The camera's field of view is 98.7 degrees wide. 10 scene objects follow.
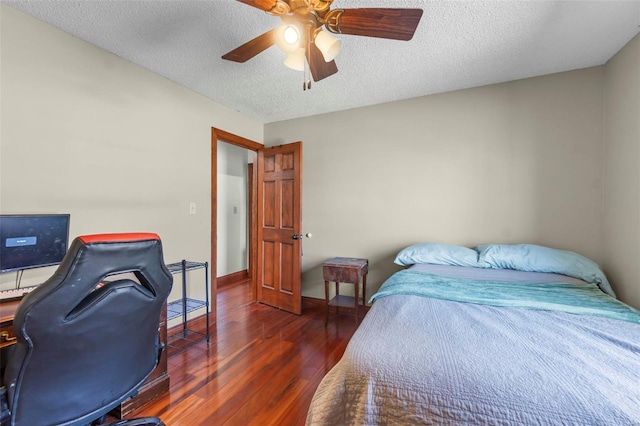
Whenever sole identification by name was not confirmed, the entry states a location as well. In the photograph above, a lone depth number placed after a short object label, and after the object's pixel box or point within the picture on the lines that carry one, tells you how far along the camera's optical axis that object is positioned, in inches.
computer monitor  58.2
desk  47.5
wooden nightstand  114.2
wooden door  133.0
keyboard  56.6
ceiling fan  51.8
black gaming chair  37.2
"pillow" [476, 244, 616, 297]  82.2
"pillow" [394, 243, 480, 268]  98.4
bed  33.8
